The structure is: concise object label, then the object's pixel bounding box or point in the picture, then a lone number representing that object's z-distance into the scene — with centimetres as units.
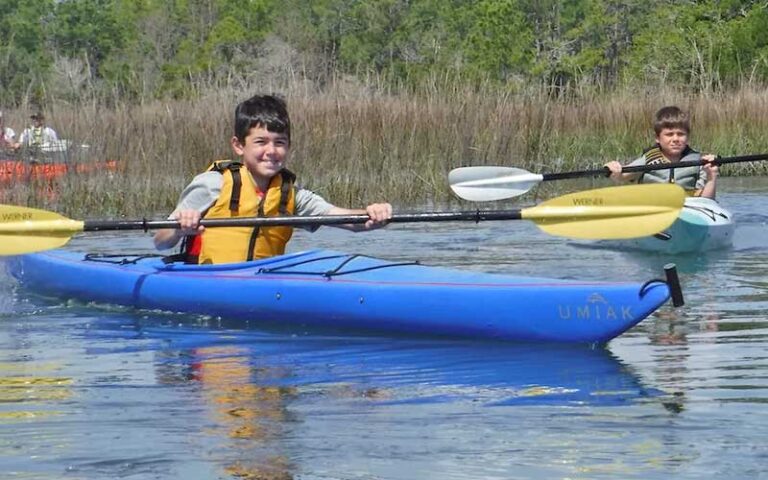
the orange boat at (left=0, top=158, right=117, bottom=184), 2303
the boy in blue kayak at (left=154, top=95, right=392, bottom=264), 1315
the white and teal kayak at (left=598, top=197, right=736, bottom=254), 1773
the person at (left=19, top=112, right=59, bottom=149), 2287
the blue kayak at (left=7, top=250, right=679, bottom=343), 1128
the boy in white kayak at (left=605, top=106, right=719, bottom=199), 1869
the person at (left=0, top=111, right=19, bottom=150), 2295
